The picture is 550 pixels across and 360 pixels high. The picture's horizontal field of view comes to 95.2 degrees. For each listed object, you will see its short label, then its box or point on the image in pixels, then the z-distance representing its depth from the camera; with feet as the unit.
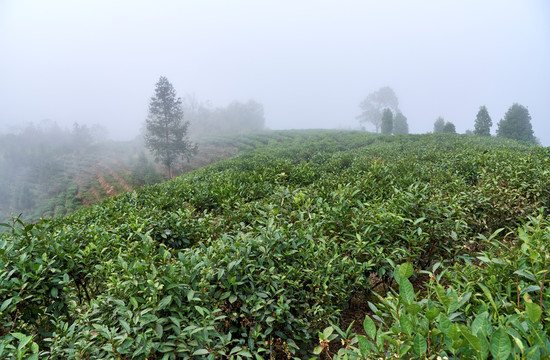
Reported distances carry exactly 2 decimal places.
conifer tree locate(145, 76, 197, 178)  87.66
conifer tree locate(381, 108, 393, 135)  138.82
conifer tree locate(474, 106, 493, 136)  100.83
